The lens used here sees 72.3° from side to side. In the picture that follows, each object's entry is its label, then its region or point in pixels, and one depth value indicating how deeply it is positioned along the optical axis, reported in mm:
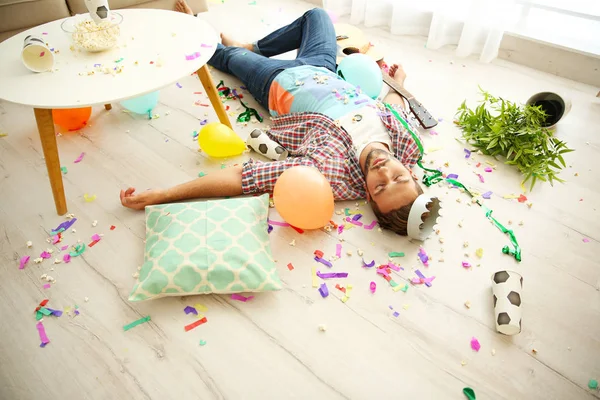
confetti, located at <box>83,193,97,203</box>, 1533
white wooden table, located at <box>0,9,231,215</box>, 1314
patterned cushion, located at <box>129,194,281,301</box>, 1195
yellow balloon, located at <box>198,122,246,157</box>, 1631
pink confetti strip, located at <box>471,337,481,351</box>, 1146
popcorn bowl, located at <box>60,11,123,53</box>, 1508
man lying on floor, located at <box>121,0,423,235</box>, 1386
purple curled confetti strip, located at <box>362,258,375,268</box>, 1334
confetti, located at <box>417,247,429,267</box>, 1348
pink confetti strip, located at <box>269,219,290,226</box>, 1461
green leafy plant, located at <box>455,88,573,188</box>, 1649
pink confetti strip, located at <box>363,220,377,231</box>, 1454
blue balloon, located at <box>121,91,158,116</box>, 1800
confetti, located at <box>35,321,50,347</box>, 1143
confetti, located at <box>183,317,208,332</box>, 1177
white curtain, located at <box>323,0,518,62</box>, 2135
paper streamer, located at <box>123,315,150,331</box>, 1177
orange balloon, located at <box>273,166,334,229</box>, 1284
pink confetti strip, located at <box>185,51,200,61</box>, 1482
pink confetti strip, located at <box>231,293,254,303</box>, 1249
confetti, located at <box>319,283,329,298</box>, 1257
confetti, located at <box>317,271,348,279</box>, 1308
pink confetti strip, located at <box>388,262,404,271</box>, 1331
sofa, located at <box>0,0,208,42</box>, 1929
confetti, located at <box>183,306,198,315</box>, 1212
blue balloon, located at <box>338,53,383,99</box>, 1791
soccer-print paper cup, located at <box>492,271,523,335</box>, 1141
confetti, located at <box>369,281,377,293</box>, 1274
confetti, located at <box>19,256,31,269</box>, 1322
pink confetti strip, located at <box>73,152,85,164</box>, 1701
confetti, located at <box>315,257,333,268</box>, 1336
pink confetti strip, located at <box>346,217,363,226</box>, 1469
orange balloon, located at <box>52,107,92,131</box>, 1736
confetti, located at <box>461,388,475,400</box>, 1050
